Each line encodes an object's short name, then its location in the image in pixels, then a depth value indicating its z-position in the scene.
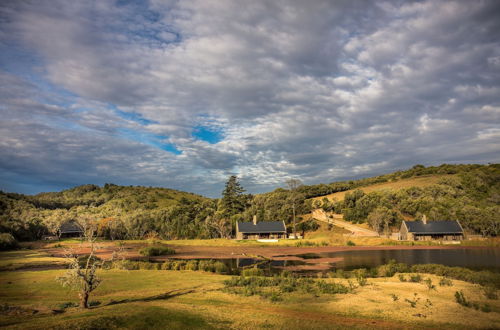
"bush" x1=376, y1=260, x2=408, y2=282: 29.39
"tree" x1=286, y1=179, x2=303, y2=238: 91.00
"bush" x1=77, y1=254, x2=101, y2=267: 38.56
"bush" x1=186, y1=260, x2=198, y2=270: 35.94
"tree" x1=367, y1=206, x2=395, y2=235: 76.62
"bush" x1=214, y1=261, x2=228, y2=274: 34.39
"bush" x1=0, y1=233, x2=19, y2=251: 62.19
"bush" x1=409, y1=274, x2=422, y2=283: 25.22
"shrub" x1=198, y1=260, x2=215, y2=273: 35.16
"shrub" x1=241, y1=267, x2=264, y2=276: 31.05
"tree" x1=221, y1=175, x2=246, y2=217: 106.25
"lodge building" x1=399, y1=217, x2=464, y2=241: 67.61
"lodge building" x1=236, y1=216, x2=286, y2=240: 80.69
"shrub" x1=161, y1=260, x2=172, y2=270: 35.99
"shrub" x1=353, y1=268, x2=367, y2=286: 23.79
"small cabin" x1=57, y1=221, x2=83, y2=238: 97.53
